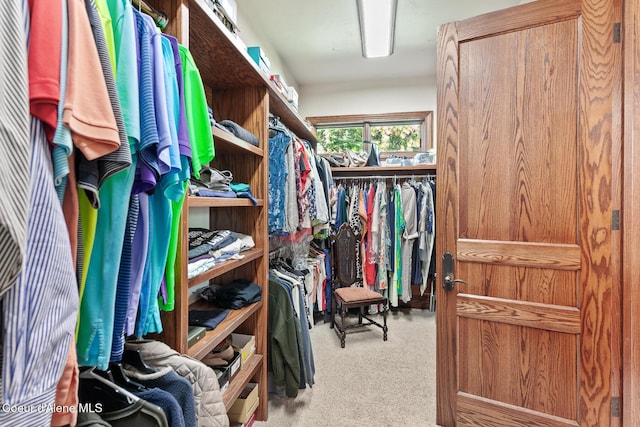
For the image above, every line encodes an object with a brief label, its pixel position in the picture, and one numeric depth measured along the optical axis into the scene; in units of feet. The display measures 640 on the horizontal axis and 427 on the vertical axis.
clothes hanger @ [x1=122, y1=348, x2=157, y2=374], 2.89
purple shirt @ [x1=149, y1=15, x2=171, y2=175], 2.09
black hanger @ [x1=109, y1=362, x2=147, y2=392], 2.70
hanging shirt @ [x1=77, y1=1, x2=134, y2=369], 1.92
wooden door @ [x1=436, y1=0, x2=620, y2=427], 4.18
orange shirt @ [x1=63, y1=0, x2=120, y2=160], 1.51
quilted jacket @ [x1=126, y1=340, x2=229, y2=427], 3.02
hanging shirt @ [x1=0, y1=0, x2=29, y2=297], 1.15
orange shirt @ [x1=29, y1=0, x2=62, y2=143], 1.40
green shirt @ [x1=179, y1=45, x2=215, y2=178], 2.76
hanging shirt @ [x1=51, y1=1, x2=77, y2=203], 1.45
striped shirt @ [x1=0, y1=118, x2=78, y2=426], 1.26
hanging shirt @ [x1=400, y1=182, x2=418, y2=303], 10.41
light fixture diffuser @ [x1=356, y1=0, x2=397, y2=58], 7.15
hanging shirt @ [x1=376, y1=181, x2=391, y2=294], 10.60
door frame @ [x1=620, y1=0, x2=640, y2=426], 3.98
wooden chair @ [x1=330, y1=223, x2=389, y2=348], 9.96
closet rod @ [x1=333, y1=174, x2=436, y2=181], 10.98
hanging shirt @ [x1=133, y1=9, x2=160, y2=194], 2.03
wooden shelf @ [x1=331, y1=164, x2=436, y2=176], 10.78
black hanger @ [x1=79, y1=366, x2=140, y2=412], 2.49
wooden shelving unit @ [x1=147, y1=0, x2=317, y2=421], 4.07
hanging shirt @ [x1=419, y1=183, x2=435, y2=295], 10.32
